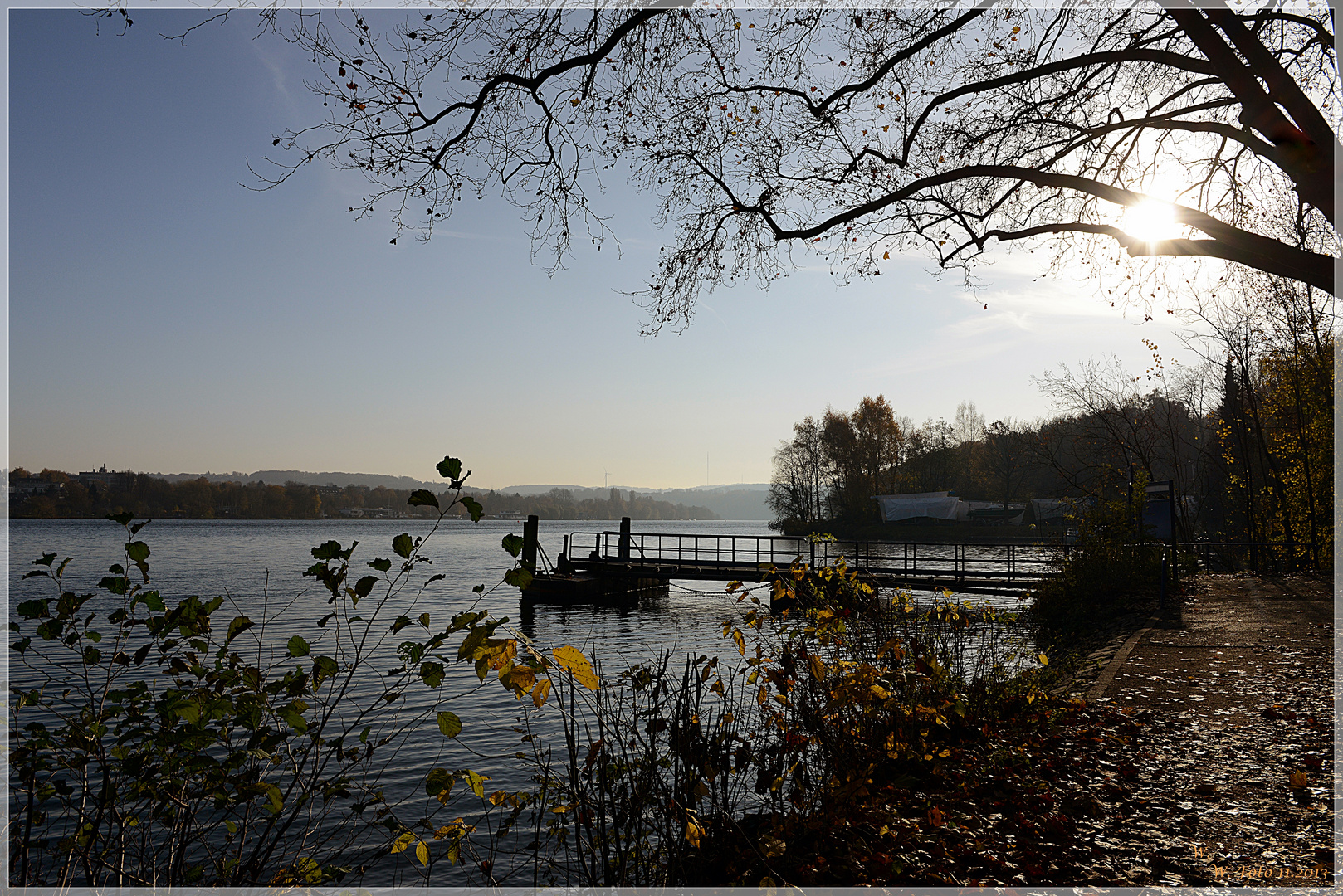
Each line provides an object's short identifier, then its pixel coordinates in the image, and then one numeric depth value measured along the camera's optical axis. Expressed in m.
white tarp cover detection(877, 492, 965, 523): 66.94
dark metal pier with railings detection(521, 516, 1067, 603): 22.75
